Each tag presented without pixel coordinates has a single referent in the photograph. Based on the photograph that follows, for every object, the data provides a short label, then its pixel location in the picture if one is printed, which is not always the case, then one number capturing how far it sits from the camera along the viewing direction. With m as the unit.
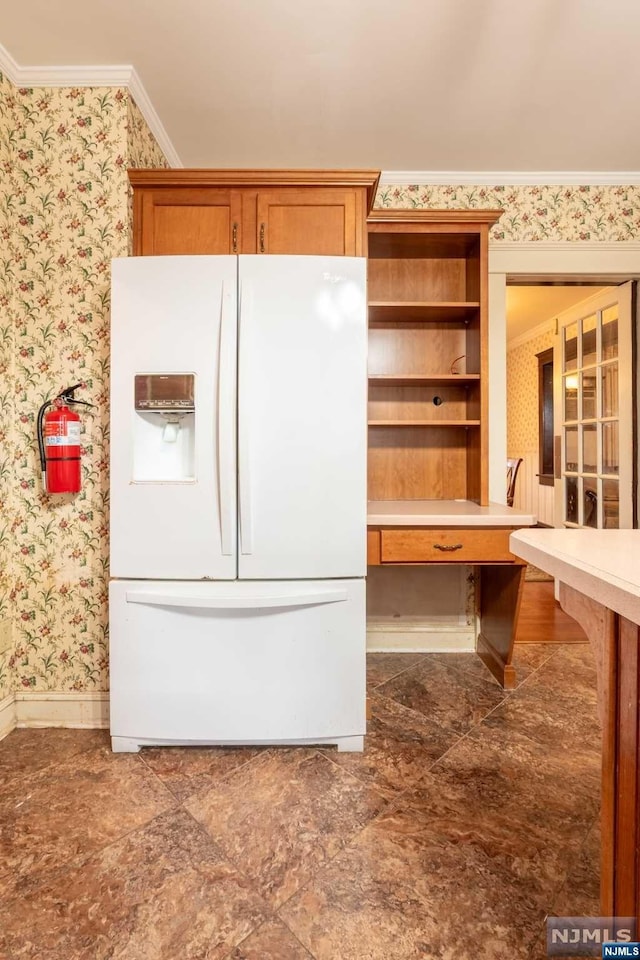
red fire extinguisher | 1.84
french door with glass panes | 2.92
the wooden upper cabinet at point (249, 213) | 1.99
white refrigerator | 1.70
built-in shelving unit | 2.65
